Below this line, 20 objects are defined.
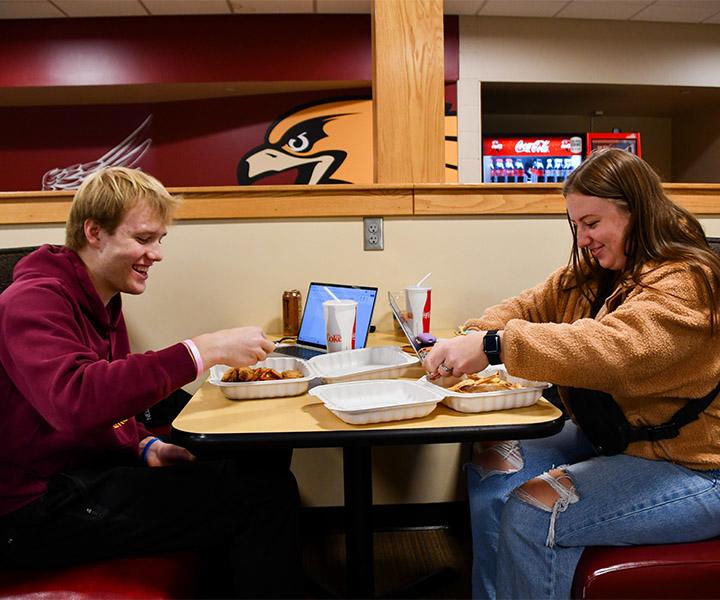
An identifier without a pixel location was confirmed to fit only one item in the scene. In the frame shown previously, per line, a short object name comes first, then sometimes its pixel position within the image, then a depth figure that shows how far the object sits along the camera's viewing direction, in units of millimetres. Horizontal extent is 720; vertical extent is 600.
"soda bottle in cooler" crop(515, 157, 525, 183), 5480
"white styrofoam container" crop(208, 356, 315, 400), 1218
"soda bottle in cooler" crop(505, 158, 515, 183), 5473
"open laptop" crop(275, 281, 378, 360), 1746
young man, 1018
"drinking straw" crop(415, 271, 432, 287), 1987
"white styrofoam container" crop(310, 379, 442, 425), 1059
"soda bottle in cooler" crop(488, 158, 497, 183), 5418
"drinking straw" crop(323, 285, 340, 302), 1877
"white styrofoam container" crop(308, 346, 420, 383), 1328
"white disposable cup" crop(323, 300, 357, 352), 1581
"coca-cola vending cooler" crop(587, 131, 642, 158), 5094
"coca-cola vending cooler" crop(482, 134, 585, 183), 5457
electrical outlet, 2129
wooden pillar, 2232
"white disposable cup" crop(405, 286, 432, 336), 1889
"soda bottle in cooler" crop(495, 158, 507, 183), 5441
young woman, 1105
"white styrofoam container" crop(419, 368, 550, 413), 1129
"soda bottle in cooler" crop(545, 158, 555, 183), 5578
